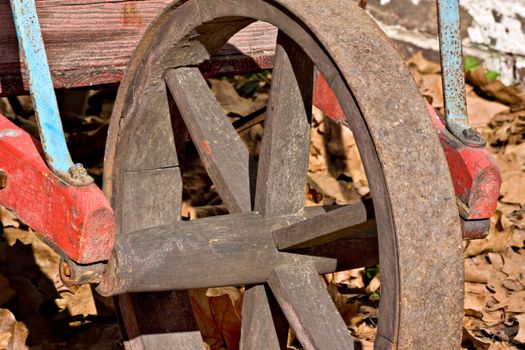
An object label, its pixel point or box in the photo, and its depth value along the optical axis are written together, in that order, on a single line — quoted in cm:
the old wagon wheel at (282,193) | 287
